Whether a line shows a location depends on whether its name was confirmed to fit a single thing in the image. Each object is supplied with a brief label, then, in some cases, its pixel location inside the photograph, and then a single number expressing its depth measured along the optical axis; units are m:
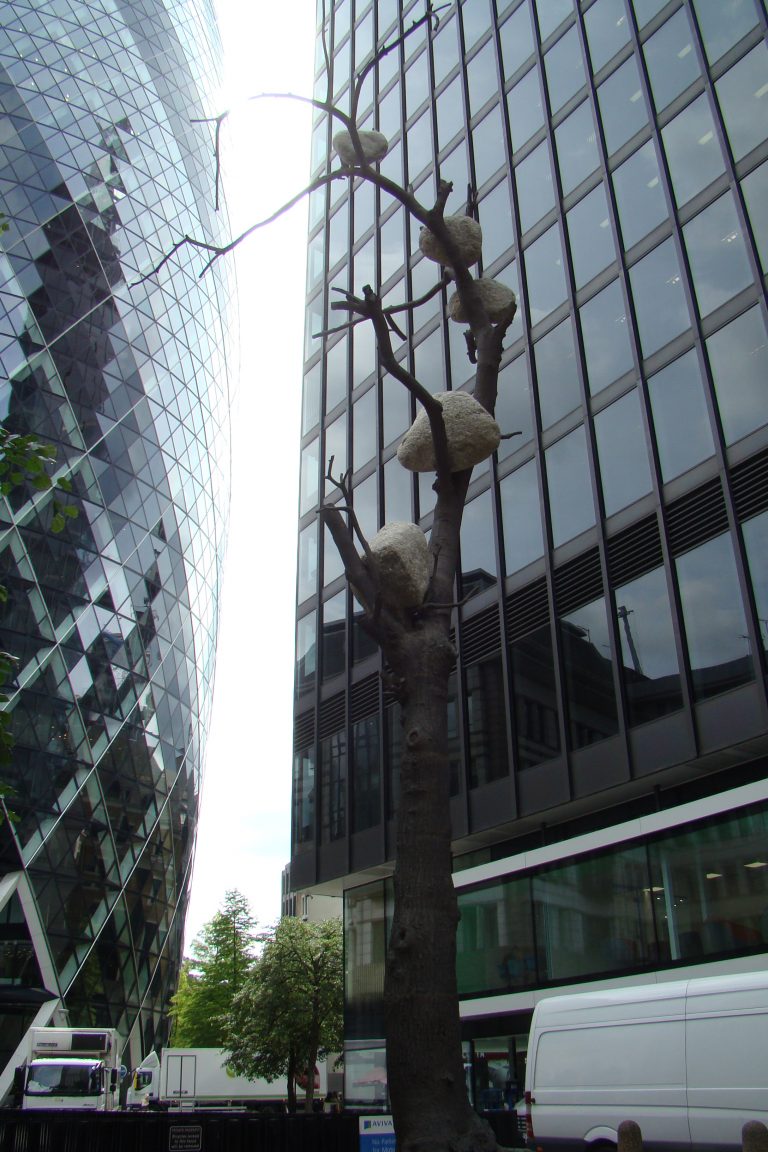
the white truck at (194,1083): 33.00
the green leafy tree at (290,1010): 30.75
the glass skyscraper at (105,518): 39.69
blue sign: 8.19
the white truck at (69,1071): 24.42
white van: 8.16
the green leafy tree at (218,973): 46.25
